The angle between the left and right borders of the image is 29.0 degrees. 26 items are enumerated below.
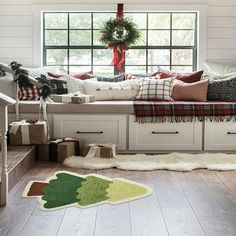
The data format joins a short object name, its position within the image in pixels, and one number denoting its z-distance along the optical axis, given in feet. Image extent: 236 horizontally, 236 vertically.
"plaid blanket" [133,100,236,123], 16.74
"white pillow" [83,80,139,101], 18.21
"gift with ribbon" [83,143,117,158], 15.51
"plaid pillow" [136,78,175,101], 17.90
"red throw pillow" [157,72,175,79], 19.03
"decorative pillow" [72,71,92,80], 19.38
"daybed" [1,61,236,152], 16.83
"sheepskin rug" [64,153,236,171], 14.34
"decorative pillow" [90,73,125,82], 19.24
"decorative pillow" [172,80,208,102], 18.01
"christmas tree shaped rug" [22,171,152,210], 10.63
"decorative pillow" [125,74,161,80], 19.11
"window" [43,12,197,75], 20.42
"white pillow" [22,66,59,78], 18.93
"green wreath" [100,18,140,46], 19.75
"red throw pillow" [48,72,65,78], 18.83
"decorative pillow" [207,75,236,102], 17.92
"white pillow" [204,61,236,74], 19.48
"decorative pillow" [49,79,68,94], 18.18
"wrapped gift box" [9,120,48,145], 15.12
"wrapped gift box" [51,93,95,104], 16.83
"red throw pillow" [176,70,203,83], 18.88
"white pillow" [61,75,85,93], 18.38
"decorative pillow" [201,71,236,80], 18.67
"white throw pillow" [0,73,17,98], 17.11
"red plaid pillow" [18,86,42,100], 17.89
